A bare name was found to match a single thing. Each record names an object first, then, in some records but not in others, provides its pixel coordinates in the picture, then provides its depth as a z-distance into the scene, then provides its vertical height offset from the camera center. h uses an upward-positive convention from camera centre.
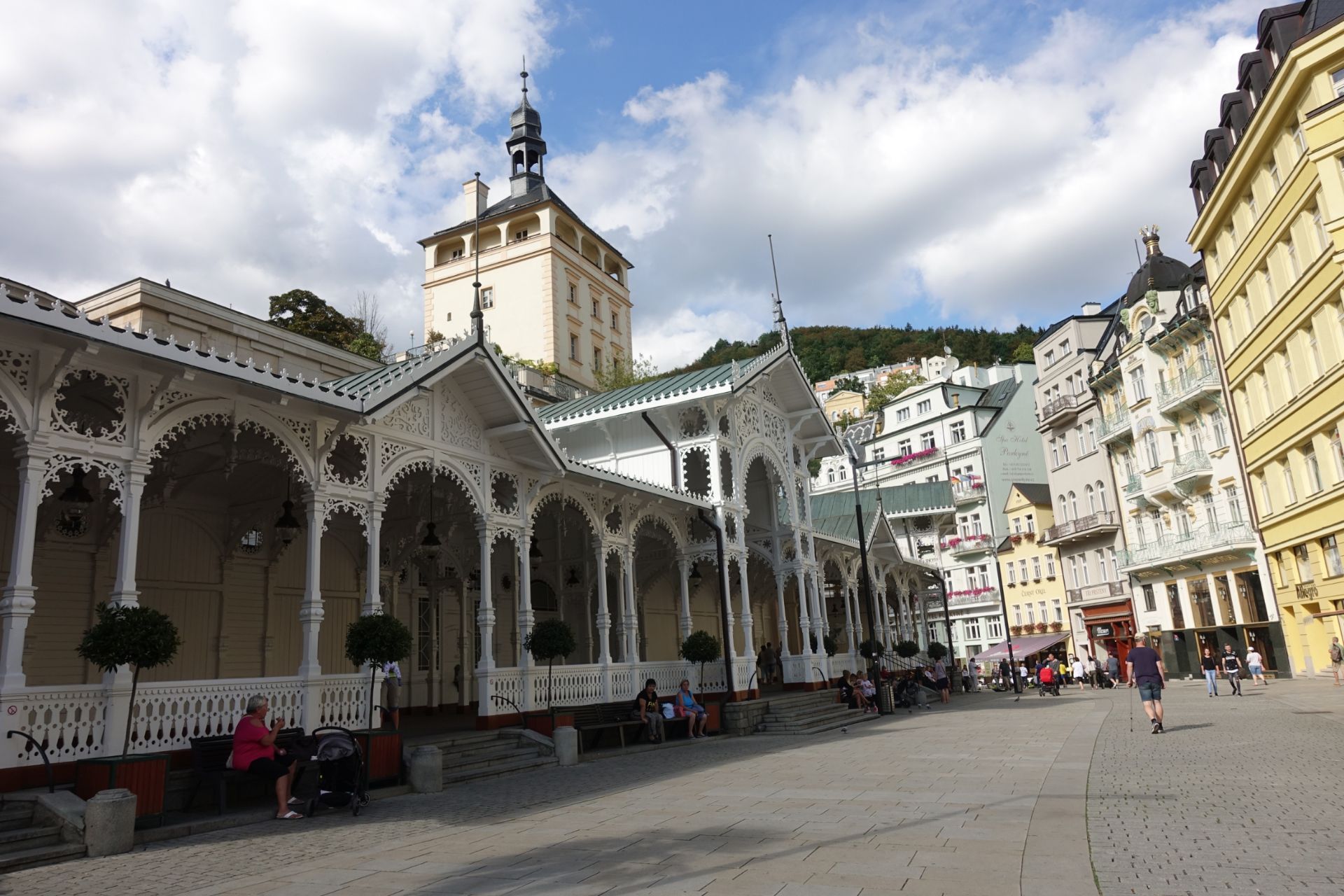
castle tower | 50.78 +22.62
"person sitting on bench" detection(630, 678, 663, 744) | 17.30 -1.01
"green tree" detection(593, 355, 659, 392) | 52.03 +16.59
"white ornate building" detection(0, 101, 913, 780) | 9.61 +2.75
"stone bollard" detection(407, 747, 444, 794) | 11.45 -1.23
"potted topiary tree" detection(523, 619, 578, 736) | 15.14 +0.38
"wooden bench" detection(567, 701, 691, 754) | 16.27 -1.08
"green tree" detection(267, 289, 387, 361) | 37.61 +14.93
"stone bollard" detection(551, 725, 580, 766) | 13.98 -1.23
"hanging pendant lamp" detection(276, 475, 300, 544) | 12.23 +2.16
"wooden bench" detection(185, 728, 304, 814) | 9.95 -0.83
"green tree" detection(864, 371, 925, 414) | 88.19 +24.60
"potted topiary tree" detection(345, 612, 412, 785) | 11.45 +0.30
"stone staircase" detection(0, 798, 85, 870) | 7.54 -1.22
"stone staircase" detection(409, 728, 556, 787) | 12.75 -1.26
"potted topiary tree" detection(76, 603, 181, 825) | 8.70 +0.32
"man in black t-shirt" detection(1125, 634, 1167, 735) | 15.16 -0.90
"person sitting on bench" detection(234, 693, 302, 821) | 9.66 -0.76
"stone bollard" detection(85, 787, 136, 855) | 7.96 -1.12
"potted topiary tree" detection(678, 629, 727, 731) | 19.39 +0.08
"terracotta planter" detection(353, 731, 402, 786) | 11.34 -1.00
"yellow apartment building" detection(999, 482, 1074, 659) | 47.16 +3.10
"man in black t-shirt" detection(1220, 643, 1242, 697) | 24.81 -1.50
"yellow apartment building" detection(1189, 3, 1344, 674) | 21.91 +9.12
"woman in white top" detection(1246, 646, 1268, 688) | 28.38 -1.51
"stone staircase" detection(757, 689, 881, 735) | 19.92 -1.57
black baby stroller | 10.02 -1.05
